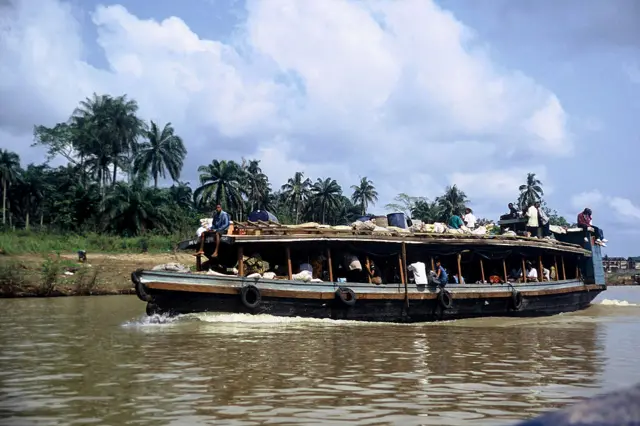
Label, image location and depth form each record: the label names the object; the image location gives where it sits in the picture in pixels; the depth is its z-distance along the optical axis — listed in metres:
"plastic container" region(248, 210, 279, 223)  14.23
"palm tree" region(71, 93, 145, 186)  43.78
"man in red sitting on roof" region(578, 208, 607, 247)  19.66
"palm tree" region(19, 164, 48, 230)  54.22
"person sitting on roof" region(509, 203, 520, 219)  19.64
